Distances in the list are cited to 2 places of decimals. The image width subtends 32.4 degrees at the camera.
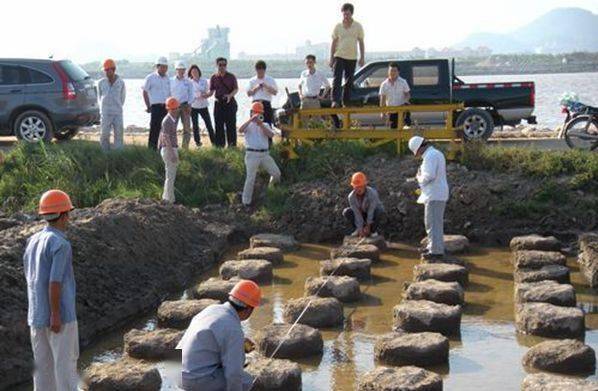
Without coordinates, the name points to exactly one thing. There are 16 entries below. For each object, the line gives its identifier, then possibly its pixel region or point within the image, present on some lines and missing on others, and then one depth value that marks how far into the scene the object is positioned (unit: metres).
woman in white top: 18.45
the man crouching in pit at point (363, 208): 14.38
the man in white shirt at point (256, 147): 15.23
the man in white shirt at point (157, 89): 17.08
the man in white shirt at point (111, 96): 16.69
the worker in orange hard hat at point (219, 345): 7.05
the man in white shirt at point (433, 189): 12.81
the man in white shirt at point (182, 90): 17.66
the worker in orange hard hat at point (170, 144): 14.84
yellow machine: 16.08
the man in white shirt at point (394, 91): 17.25
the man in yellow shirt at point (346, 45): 16.14
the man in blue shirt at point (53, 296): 7.56
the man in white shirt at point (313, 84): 17.72
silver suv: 19.42
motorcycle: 18.20
